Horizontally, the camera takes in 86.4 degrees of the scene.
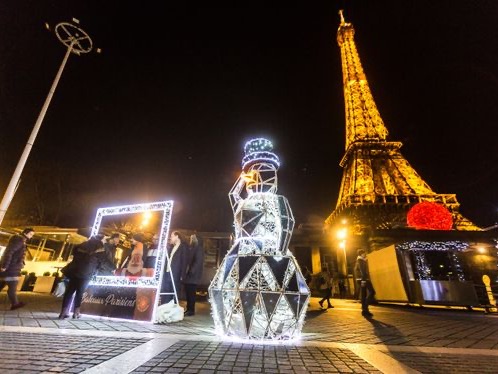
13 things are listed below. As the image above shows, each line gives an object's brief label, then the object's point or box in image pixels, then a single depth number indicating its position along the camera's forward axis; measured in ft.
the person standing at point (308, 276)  42.96
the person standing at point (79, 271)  18.88
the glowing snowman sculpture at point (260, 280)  13.24
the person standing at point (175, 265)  23.07
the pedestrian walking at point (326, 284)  35.50
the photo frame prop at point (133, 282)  18.57
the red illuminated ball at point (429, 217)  65.92
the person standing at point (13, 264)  20.85
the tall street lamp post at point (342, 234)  62.67
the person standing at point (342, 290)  64.64
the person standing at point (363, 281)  26.27
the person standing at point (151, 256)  22.30
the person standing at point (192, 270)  22.41
